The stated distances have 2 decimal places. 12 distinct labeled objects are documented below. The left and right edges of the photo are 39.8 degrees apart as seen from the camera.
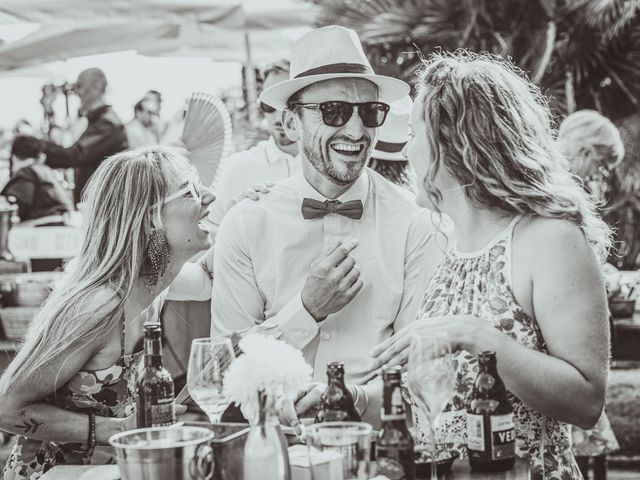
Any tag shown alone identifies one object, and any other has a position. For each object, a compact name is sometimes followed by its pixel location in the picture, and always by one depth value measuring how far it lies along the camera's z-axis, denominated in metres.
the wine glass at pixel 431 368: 1.88
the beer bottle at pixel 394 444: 1.79
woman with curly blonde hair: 2.17
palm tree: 7.62
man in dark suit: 6.78
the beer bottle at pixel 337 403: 2.02
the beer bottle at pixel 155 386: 2.08
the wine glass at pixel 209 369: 2.06
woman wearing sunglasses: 2.52
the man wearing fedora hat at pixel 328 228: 3.16
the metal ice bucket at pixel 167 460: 1.69
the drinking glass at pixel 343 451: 1.74
